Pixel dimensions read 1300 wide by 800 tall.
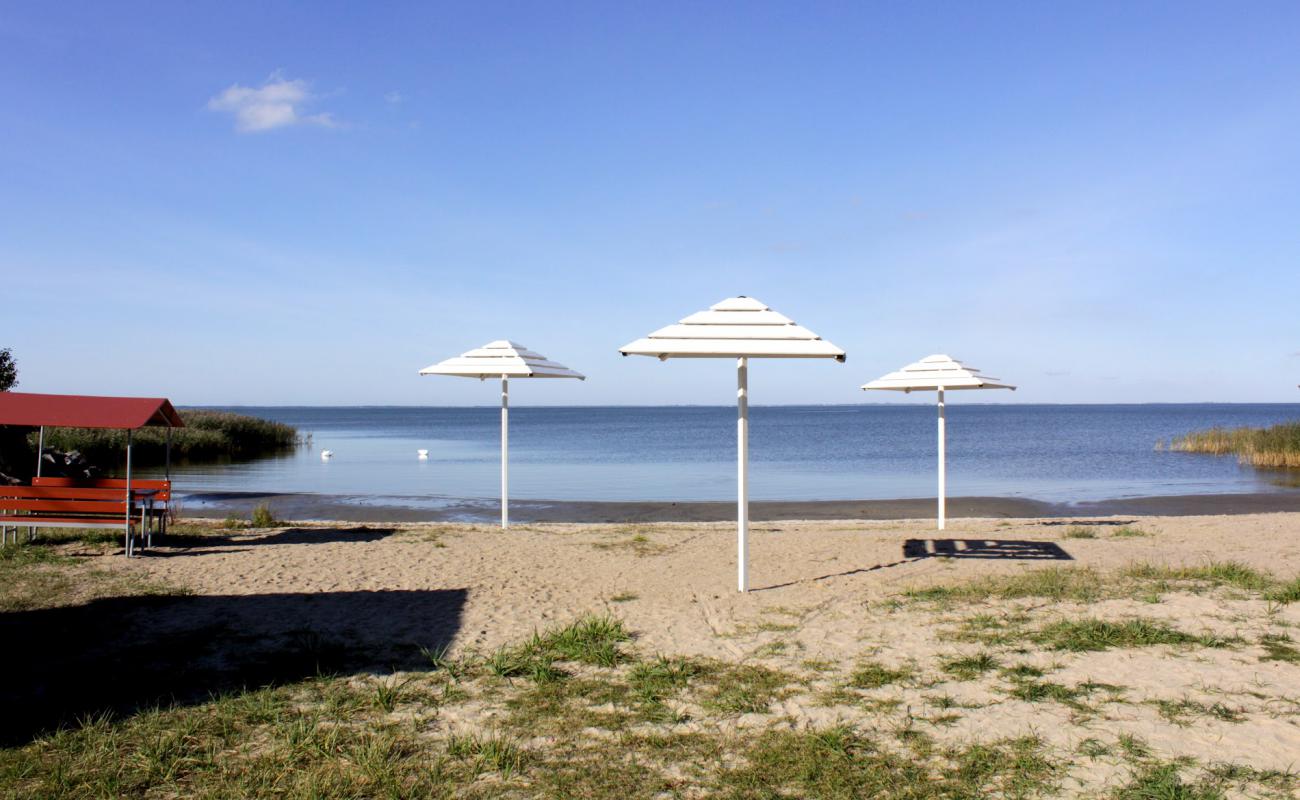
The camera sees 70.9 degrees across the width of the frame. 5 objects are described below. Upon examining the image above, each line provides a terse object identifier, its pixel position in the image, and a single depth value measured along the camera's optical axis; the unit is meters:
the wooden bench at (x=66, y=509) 10.14
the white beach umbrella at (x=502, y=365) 12.08
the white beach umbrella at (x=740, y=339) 7.16
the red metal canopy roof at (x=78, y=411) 10.20
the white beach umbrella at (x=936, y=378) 11.74
